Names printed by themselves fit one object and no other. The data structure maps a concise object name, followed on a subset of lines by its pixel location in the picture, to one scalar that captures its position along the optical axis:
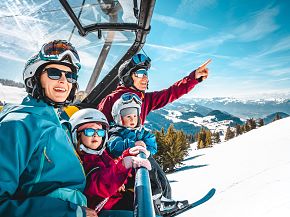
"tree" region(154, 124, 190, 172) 31.88
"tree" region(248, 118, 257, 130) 79.19
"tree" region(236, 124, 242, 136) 85.94
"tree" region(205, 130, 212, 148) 71.25
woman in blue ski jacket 1.16
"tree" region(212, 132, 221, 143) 85.94
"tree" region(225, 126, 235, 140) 89.38
